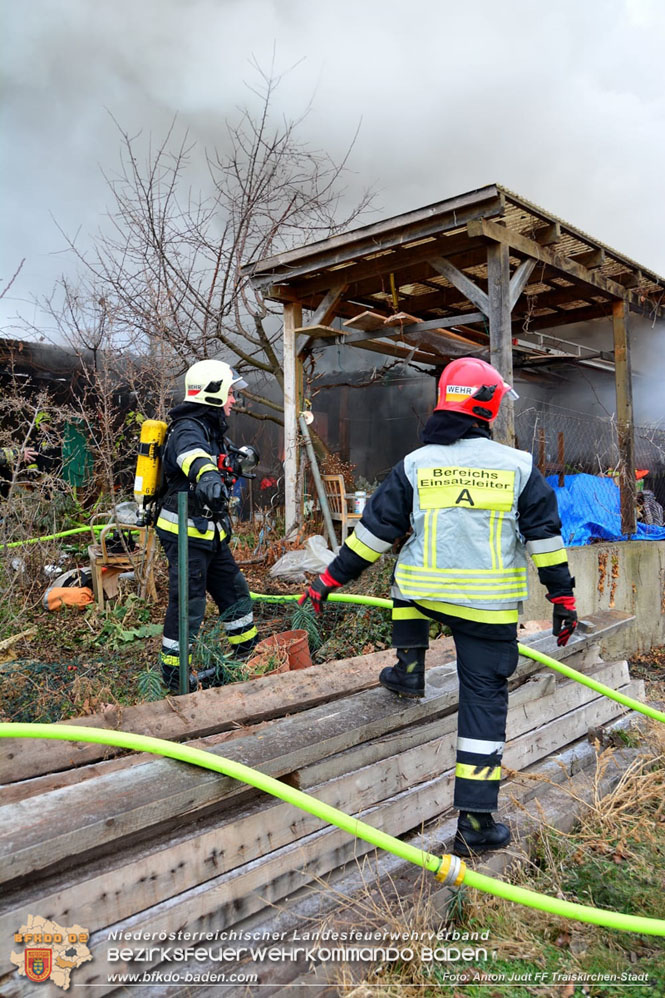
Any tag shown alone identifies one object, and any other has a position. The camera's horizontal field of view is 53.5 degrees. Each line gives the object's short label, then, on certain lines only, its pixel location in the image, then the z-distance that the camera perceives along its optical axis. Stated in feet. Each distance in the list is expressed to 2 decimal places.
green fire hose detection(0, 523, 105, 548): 19.36
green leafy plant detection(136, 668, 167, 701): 11.49
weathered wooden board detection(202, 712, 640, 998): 6.29
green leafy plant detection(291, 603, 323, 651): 15.80
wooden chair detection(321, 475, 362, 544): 26.56
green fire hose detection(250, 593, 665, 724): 11.02
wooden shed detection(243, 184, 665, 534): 21.44
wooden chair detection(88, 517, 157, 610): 19.08
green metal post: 11.44
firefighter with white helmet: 12.36
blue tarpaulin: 24.97
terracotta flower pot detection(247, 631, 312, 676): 12.65
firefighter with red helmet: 8.42
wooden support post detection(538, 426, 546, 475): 26.86
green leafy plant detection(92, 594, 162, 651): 16.83
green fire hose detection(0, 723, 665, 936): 6.58
